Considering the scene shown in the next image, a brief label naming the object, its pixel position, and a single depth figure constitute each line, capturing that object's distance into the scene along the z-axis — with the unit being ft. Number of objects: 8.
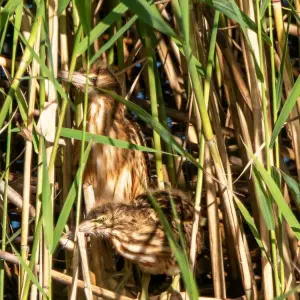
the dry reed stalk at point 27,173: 14.70
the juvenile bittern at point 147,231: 18.75
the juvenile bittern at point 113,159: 21.07
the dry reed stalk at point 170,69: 20.71
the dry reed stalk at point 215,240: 16.90
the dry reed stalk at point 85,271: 14.47
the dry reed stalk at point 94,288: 16.39
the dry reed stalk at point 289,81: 16.80
